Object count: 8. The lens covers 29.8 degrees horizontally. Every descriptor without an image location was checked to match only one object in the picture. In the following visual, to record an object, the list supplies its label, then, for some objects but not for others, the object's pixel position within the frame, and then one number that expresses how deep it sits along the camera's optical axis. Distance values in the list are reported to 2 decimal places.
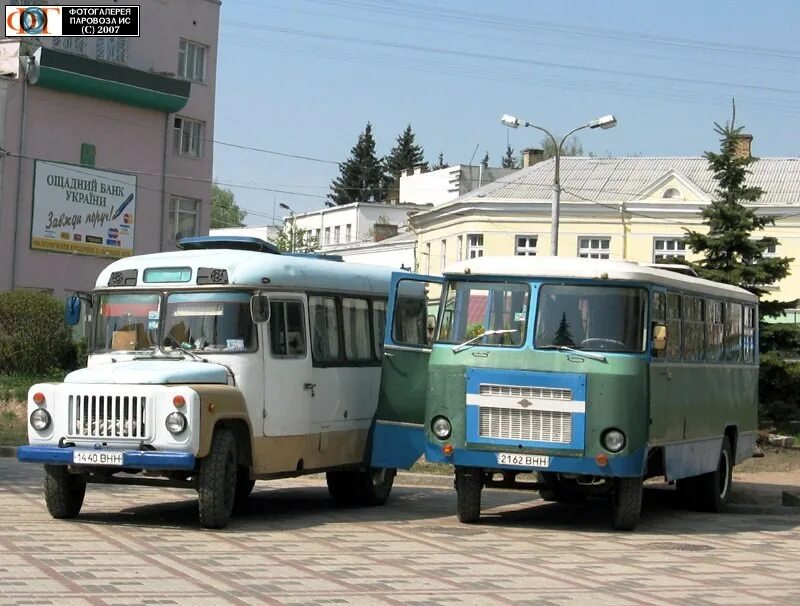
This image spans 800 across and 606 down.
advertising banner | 44.69
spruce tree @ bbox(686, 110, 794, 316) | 31.03
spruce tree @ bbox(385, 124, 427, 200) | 127.75
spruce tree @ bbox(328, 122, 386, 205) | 124.94
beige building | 62.50
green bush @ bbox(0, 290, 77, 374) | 34.97
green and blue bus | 15.20
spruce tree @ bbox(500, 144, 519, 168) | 148.12
